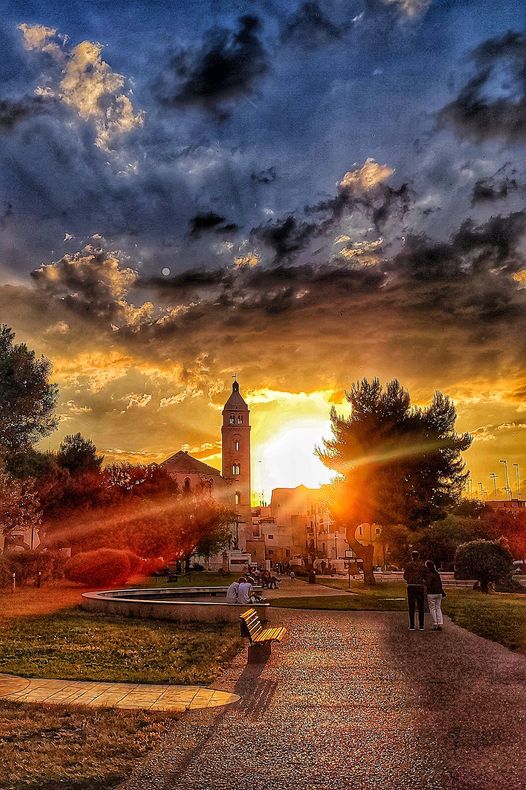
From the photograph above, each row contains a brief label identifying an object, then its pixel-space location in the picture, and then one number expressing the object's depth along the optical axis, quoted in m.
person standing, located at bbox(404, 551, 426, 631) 16.70
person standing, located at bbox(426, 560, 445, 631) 16.39
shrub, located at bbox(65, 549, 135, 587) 33.53
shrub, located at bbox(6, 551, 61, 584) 33.44
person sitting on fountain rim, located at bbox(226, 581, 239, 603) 18.73
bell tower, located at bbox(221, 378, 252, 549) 113.88
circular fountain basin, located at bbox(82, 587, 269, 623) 18.05
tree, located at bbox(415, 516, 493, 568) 57.09
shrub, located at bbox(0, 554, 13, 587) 30.57
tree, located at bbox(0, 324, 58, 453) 30.14
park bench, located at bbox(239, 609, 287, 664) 11.75
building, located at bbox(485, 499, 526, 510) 129.19
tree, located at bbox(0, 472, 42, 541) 29.50
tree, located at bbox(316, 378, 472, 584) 36.56
